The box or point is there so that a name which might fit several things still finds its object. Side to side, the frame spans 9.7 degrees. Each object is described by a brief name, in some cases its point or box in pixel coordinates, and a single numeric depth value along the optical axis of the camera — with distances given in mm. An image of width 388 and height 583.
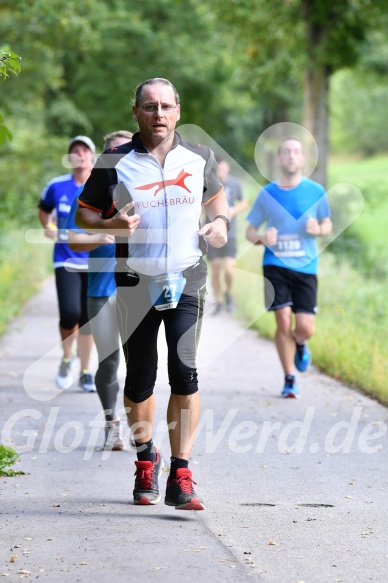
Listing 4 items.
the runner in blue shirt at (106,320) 15131
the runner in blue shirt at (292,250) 19841
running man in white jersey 11647
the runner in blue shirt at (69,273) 19933
